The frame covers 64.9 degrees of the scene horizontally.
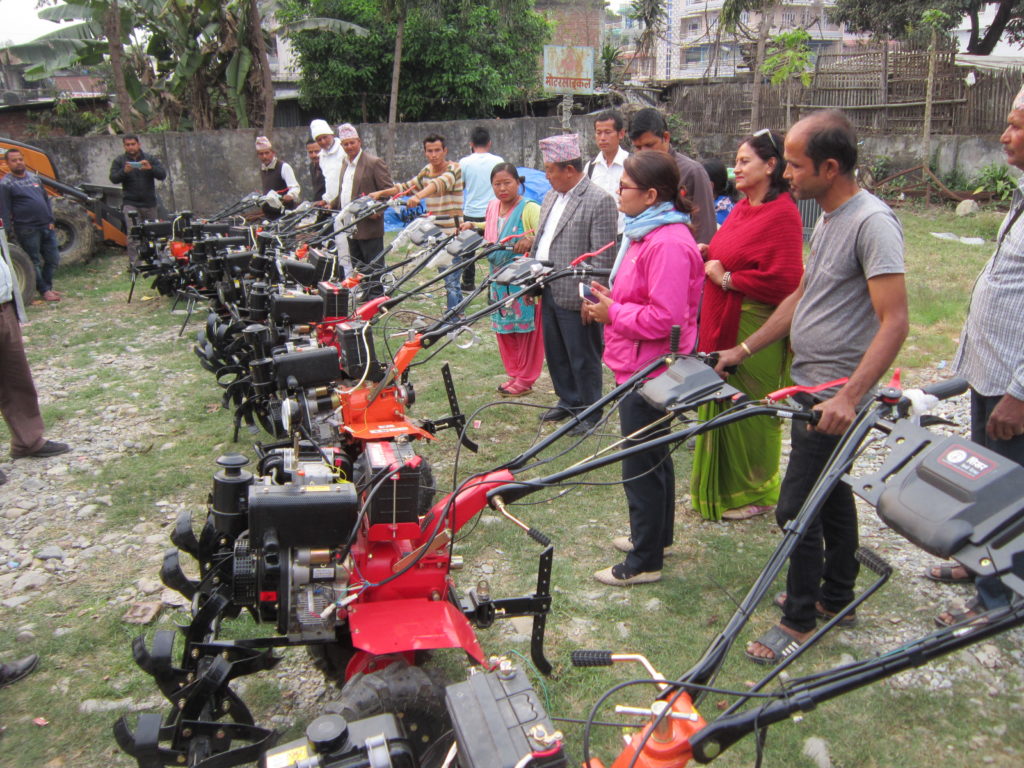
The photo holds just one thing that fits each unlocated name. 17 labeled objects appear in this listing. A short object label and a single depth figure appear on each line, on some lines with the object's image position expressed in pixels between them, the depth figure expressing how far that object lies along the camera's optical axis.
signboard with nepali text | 13.48
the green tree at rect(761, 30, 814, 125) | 16.03
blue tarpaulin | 12.85
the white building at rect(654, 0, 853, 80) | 42.69
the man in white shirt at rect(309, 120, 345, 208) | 8.55
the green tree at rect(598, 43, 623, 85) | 25.06
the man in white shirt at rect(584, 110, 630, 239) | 6.04
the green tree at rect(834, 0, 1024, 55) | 20.84
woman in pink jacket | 3.30
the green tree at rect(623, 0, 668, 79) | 29.14
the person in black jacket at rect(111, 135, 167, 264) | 10.89
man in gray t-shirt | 2.64
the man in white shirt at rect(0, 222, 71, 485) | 5.06
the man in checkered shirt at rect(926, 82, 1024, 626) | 2.86
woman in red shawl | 3.71
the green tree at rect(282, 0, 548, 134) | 18.22
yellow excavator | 10.98
